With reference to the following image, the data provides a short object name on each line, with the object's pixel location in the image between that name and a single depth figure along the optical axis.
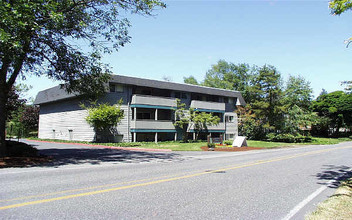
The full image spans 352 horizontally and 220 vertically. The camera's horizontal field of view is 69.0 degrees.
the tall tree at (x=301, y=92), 55.47
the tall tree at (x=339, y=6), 7.18
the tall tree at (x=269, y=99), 39.44
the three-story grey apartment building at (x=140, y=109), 28.91
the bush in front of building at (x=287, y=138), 37.71
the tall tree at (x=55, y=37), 9.76
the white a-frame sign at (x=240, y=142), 26.09
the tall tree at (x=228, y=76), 65.94
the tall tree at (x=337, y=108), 56.25
